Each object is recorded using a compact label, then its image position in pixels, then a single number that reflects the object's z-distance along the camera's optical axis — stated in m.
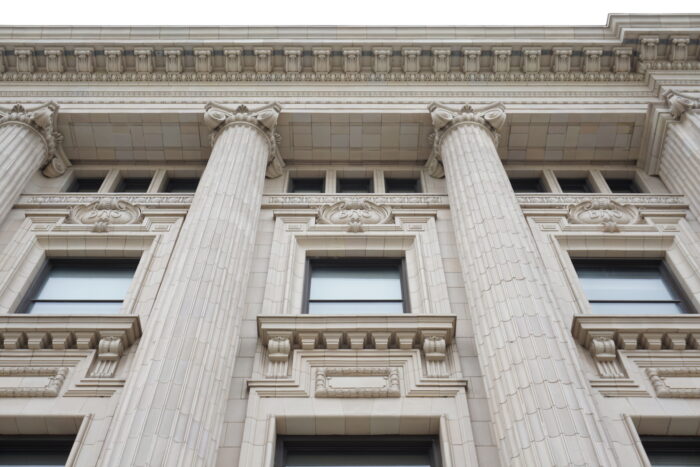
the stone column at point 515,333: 9.97
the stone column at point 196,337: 9.87
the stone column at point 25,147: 18.00
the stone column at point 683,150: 18.31
